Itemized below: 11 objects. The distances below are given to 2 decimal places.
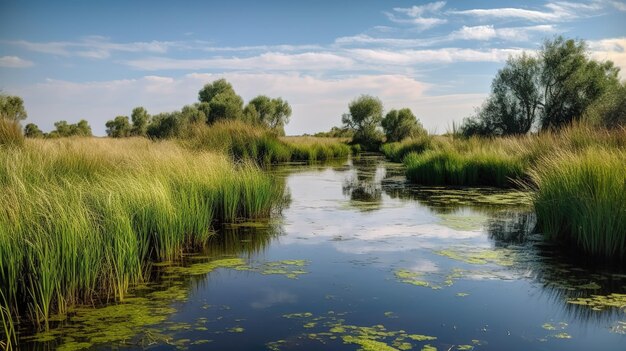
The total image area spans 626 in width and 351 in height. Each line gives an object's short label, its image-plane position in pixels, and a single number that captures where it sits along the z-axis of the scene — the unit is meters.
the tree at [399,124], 50.72
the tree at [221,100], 47.06
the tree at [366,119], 55.88
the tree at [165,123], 41.42
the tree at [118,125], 62.97
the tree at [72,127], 56.67
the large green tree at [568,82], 26.61
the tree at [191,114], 41.75
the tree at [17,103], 38.28
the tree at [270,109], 63.38
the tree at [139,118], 60.97
